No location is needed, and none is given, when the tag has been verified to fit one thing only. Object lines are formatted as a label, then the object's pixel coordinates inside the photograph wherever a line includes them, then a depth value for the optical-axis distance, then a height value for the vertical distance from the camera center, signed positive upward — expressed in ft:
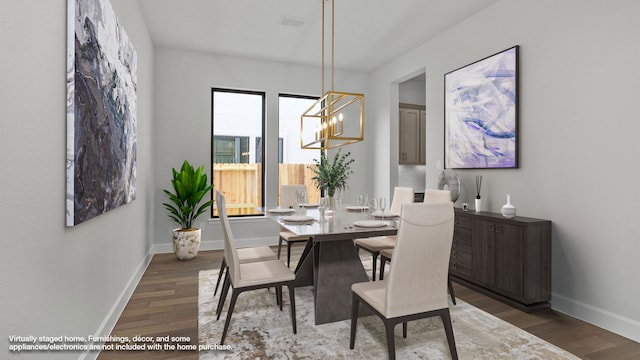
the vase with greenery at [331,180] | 11.04 +0.01
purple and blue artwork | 10.44 +2.32
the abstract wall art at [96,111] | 5.33 +1.36
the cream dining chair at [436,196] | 9.73 -0.45
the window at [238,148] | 16.84 +1.67
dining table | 8.16 -2.17
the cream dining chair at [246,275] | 7.20 -2.15
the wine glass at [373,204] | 9.11 -0.65
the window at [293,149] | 17.85 +1.70
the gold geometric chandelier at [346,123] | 18.13 +3.18
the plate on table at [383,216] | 8.90 -0.95
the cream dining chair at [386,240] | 10.50 -1.99
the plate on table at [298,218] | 8.57 -1.00
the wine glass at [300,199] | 10.43 -0.59
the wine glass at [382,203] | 8.90 -0.62
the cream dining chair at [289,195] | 13.75 -0.62
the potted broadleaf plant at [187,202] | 13.82 -0.98
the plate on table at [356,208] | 10.49 -0.92
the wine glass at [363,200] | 9.67 -0.57
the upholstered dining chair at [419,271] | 5.74 -1.63
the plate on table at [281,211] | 10.20 -0.96
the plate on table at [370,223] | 7.62 -1.01
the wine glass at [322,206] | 9.60 -0.76
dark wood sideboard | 8.86 -2.19
